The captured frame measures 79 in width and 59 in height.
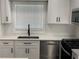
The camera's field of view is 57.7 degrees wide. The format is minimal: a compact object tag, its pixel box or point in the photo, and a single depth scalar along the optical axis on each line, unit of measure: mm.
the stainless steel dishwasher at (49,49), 1959
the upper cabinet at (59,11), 2077
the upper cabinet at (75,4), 1719
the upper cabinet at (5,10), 2074
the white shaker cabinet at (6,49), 1959
